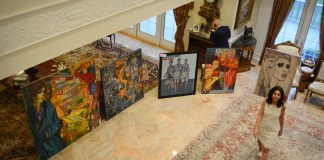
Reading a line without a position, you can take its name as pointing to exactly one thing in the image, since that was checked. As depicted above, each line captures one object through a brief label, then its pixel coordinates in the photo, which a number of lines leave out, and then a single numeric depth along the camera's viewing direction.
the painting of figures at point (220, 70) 6.43
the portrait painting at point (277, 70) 5.82
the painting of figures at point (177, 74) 6.24
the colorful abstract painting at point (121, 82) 5.57
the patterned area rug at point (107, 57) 7.33
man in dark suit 6.56
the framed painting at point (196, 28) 7.53
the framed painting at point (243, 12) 7.05
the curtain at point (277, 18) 7.03
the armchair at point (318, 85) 6.44
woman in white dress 4.24
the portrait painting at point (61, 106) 4.55
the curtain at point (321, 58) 6.75
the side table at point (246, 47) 7.38
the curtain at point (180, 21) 7.65
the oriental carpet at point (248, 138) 5.26
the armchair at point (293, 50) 6.65
